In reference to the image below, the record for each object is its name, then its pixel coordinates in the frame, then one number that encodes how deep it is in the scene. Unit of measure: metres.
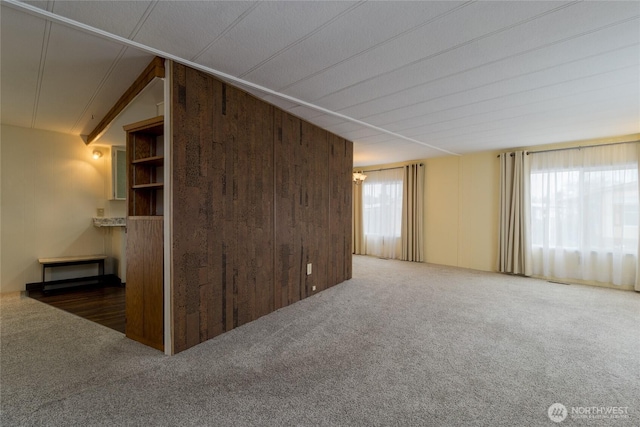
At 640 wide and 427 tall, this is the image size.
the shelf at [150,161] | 2.45
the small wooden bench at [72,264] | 4.26
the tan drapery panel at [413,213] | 6.63
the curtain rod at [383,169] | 6.65
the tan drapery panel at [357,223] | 7.67
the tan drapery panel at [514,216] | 5.19
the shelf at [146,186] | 2.46
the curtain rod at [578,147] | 4.36
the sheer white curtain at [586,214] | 4.34
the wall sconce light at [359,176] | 6.84
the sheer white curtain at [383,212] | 7.03
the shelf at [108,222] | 4.48
